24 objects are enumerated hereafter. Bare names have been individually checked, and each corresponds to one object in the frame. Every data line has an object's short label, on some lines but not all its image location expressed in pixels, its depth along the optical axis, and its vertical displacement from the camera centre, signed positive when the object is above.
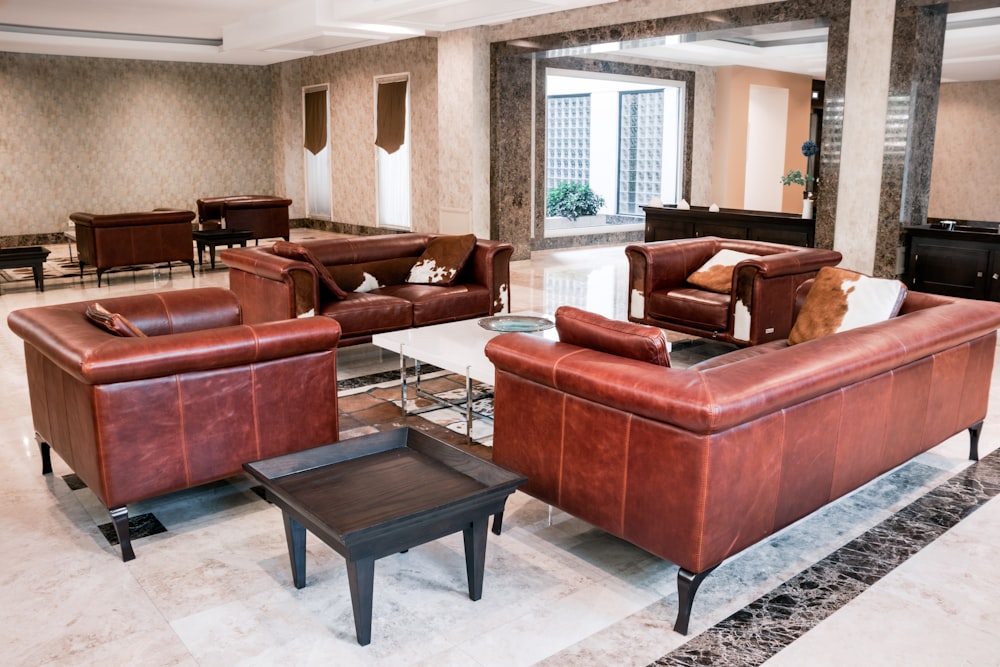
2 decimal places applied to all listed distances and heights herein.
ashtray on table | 4.68 -0.86
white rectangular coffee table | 3.92 -0.89
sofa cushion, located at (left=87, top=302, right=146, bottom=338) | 3.11 -0.56
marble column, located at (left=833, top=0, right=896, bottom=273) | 6.71 +0.33
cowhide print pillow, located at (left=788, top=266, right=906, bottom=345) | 3.69 -0.59
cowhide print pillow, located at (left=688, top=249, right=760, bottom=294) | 5.74 -0.70
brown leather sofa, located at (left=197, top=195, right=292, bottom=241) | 10.88 -0.54
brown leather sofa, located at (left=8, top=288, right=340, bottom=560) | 2.84 -0.82
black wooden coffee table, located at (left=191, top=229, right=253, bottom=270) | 9.87 -0.77
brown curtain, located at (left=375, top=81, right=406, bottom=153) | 11.84 +0.79
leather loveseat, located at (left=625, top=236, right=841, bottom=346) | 5.31 -0.79
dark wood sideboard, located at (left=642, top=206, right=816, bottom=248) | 8.14 -0.56
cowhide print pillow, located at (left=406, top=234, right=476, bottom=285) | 5.92 -0.64
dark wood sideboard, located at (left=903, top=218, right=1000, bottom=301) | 6.72 -0.72
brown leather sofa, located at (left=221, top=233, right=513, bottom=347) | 5.14 -0.78
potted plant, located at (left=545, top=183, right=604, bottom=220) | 13.49 -0.48
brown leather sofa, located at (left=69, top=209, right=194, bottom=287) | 8.73 -0.70
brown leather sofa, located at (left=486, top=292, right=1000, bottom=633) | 2.37 -0.82
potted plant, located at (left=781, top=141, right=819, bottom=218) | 8.02 -0.09
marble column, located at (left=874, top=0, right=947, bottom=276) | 6.55 +0.37
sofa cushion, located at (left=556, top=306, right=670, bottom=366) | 2.62 -0.53
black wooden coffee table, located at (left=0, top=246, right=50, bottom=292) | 8.08 -0.83
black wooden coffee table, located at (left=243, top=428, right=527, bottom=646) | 2.30 -0.97
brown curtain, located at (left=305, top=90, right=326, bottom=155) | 13.72 +0.83
